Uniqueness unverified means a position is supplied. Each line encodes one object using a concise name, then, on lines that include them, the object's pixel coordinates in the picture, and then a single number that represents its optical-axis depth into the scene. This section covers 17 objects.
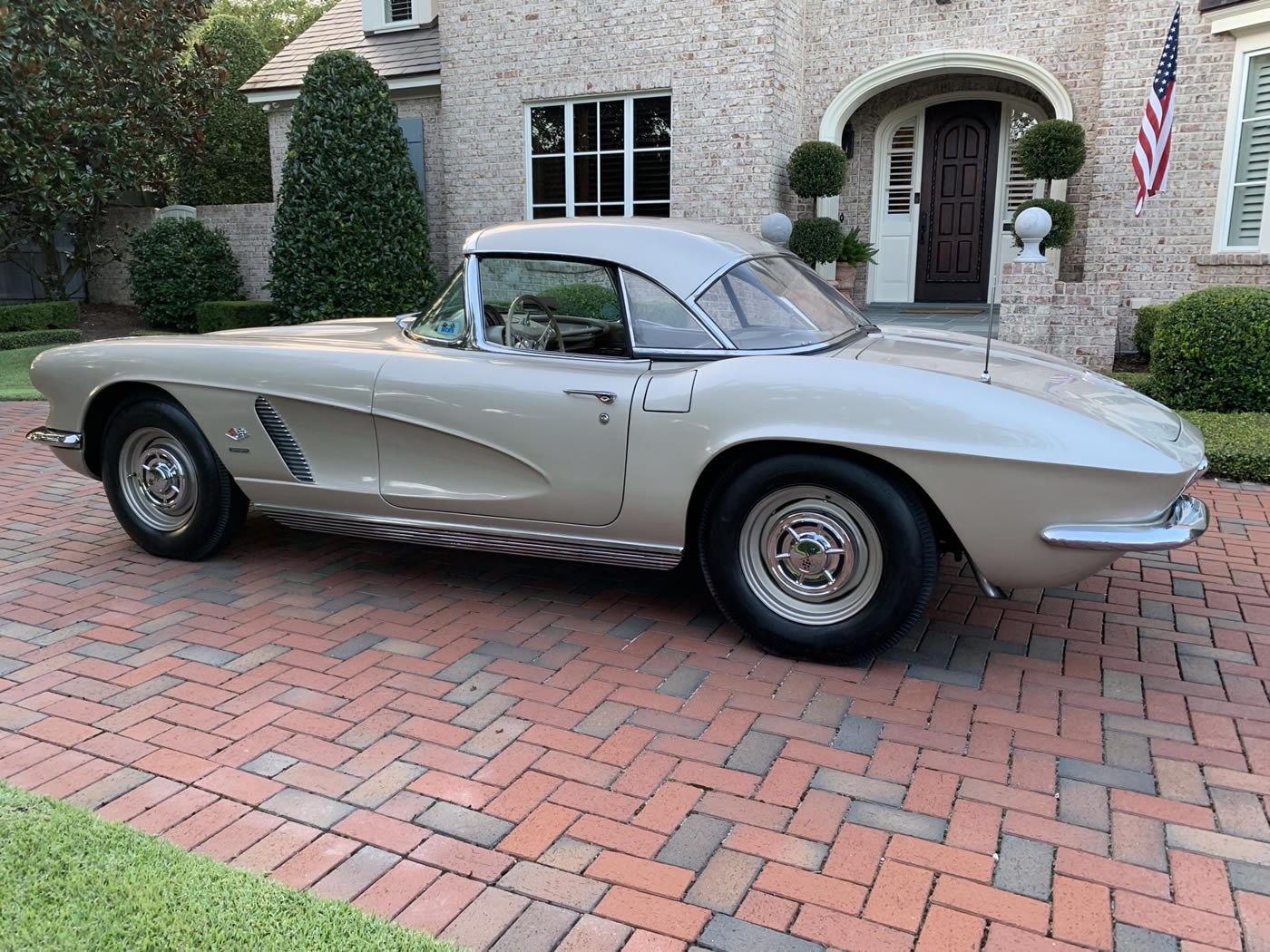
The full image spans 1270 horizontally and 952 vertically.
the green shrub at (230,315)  14.32
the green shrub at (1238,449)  6.05
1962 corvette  3.19
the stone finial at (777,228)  10.62
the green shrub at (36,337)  13.69
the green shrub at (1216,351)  7.35
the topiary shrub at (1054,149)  10.66
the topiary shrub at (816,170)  11.79
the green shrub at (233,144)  20.22
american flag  9.61
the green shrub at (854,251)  12.41
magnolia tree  12.81
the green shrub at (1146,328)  9.93
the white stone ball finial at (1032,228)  8.78
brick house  10.10
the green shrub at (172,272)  14.97
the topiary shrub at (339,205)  12.23
